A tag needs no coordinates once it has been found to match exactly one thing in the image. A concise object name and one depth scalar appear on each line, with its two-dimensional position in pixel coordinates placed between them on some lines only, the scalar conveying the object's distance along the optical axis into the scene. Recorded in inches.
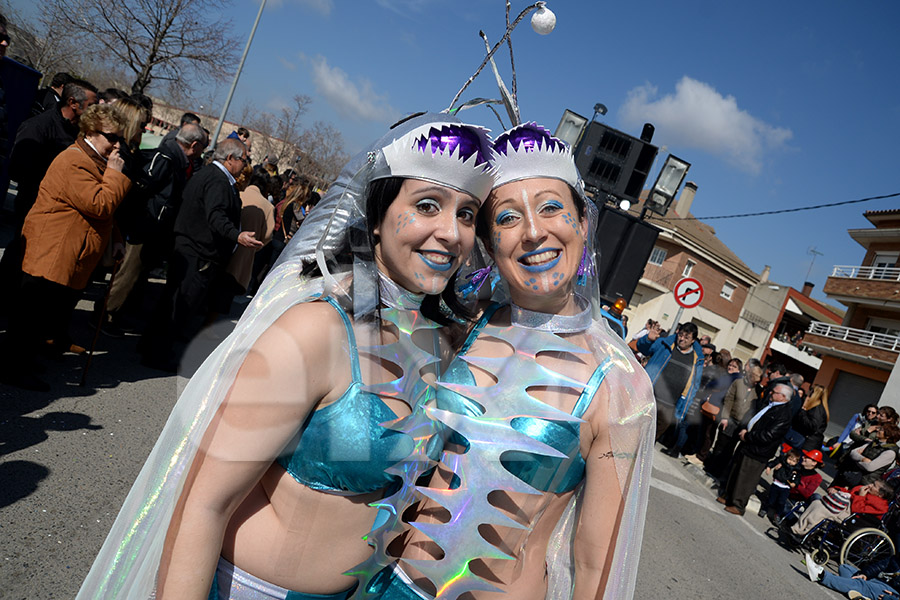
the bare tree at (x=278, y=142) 920.0
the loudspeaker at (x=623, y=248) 220.4
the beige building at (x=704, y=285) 1149.7
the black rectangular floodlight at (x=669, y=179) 308.0
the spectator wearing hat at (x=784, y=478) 294.0
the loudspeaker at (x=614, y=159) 277.7
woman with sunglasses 140.0
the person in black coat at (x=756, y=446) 277.0
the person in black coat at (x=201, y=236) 183.9
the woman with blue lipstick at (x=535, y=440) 59.9
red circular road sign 351.3
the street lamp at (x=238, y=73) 582.9
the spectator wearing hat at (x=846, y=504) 250.5
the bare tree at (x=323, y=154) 825.6
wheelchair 241.4
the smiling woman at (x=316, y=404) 50.4
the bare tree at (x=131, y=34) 531.2
